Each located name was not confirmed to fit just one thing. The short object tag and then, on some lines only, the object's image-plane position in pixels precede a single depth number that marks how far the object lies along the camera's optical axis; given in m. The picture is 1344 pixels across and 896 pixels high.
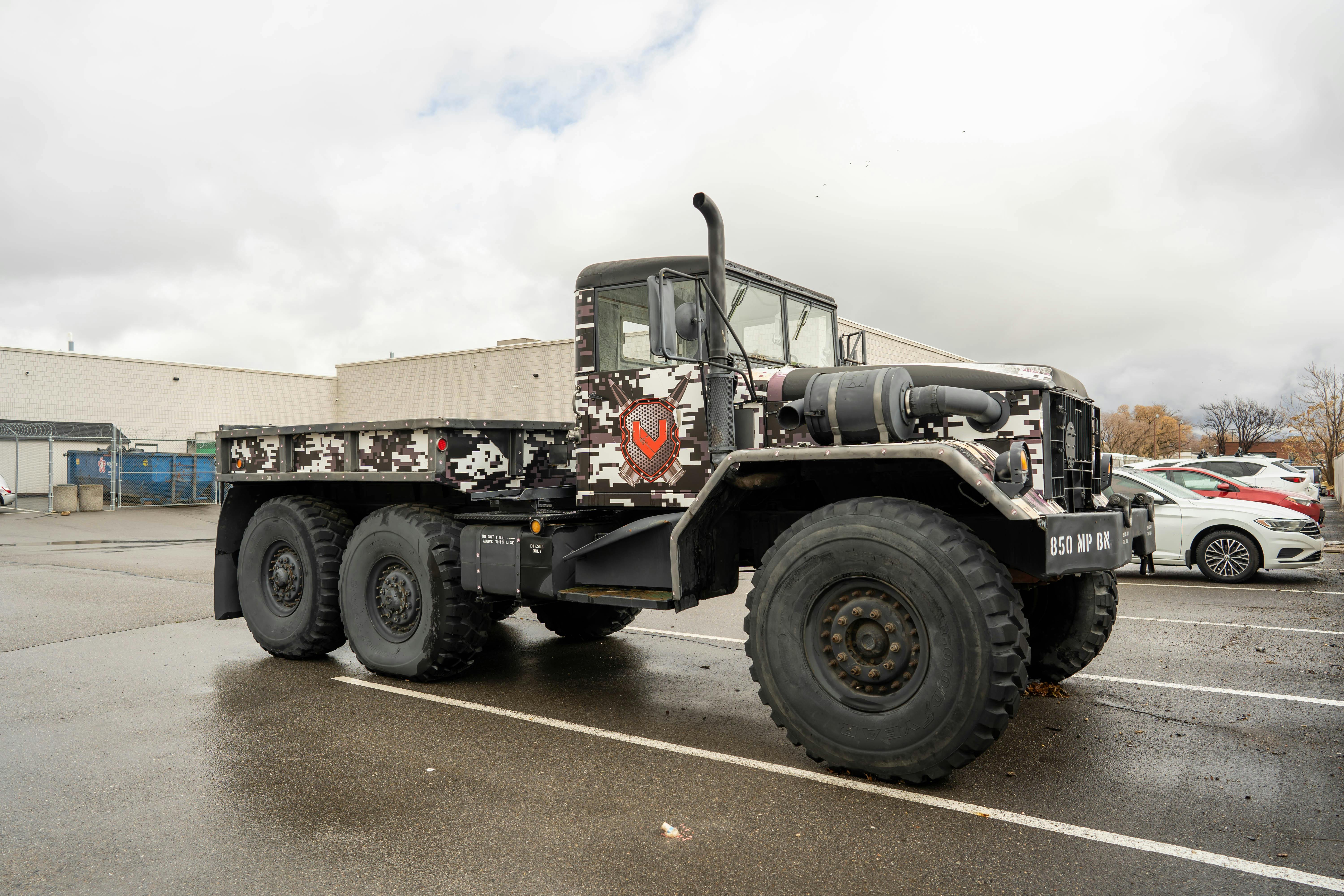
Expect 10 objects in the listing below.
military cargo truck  4.09
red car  14.37
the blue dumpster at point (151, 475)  27.64
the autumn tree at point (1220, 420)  63.00
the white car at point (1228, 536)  11.27
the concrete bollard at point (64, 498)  24.97
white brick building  33.31
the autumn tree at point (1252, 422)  60.16
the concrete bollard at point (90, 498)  25.48
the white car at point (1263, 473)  18.55
